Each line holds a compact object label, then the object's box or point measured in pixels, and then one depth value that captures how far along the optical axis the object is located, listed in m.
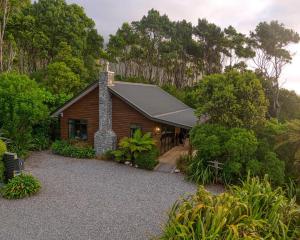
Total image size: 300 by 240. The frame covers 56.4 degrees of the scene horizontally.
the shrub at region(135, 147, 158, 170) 16.93
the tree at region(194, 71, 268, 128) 14.96
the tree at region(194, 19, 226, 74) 48.88
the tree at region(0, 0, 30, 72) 30.42
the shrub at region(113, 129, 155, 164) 17.11
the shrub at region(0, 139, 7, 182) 13.20
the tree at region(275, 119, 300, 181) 12.54
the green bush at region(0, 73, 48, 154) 18.02
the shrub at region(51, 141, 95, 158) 19.42
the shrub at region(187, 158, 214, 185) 14.84
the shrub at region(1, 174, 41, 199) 12.08
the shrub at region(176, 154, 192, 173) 16.58
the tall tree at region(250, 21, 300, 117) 36.14
